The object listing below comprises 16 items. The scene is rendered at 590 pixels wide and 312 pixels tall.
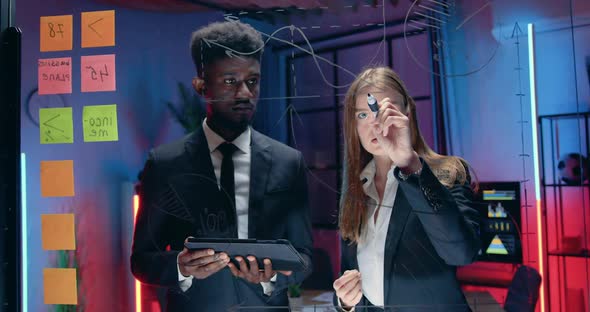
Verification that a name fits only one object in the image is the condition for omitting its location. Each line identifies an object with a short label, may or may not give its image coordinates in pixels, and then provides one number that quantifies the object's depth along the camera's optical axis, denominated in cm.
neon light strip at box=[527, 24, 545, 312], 125
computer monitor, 125
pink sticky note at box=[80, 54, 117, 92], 141
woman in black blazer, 123
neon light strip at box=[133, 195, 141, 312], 138
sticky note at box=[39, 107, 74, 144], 144
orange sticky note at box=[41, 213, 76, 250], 143
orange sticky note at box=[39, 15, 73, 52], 145
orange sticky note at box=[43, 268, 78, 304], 144
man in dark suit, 131
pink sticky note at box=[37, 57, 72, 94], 144
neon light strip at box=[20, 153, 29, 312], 147
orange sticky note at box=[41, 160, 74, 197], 144
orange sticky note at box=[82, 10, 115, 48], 142
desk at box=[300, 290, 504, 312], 126
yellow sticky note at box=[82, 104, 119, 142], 140
